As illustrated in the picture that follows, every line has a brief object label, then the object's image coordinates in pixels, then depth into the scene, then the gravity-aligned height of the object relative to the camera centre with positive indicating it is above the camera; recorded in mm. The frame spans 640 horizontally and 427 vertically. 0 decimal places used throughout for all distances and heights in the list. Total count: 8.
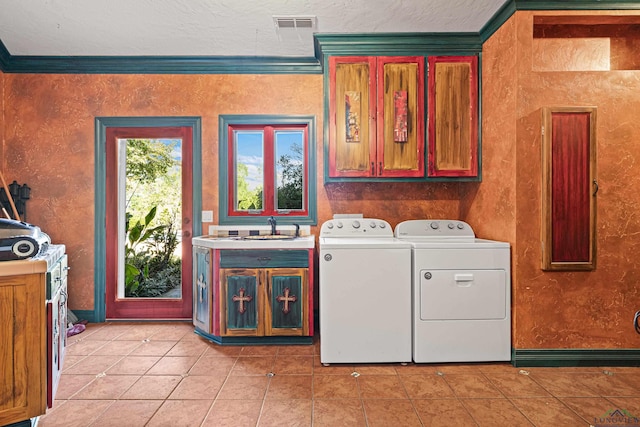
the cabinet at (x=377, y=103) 3018 +911
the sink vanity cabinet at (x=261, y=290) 2863 -662
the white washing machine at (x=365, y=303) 2531 -679
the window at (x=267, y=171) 3463 +387
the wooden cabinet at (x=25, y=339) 1579 -598
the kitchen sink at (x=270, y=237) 3236 -260
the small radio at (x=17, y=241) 1618 -149
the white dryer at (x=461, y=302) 2529 -677
